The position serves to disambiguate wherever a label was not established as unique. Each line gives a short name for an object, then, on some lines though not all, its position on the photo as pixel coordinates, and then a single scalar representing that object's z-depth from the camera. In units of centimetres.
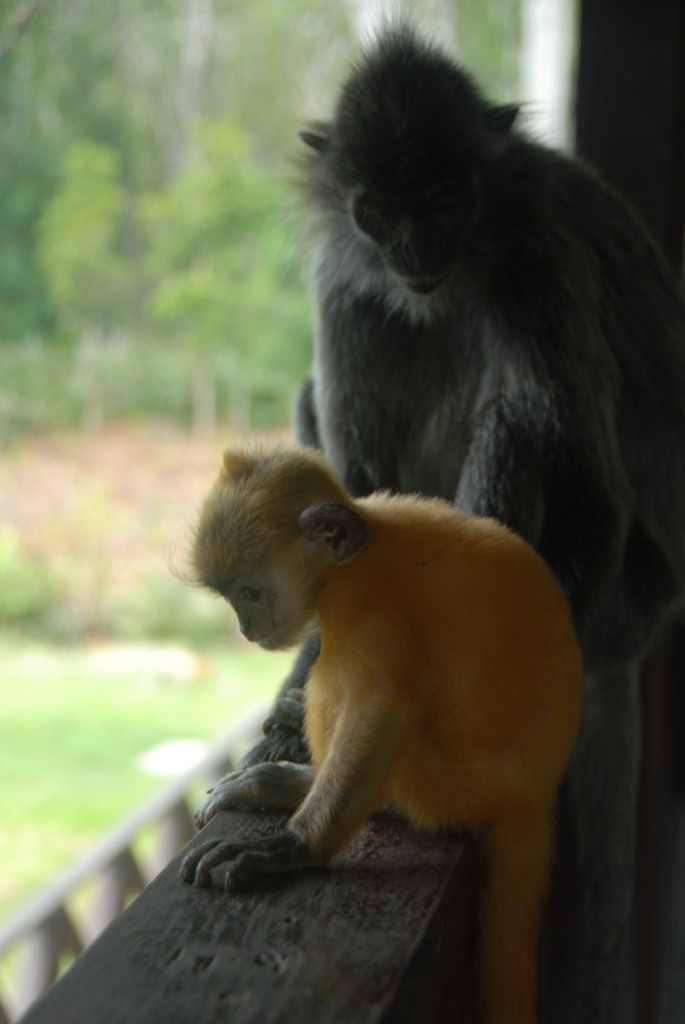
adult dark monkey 240
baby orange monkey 203
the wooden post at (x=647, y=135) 264
